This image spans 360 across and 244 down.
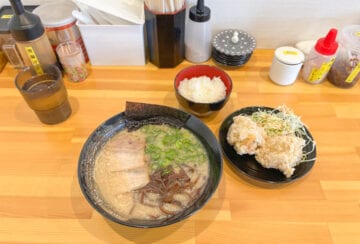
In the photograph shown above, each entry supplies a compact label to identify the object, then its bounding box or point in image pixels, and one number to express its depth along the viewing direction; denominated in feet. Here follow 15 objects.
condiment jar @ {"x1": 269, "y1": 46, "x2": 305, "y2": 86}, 3.55
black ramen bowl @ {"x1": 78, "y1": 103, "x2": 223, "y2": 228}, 2.38
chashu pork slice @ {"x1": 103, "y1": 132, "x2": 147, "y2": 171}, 2.76
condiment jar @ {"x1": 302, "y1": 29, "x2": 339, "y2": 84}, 3.38
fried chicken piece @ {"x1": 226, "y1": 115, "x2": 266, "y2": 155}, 2.88
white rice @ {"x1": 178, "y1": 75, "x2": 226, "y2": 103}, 3.29
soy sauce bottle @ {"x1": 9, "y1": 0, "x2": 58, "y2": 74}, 3.06
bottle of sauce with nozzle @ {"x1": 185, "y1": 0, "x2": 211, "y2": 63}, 3.54
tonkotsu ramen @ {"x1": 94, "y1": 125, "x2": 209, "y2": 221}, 2.53
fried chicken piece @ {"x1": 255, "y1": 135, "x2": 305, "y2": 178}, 2.73
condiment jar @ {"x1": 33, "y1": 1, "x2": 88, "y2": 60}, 3.52
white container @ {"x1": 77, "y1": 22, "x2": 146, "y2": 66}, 3.55
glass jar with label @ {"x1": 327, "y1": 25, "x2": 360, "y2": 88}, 3.52
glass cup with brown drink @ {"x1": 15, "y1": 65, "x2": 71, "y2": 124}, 3.03
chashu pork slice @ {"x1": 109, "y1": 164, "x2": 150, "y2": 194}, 2.62
